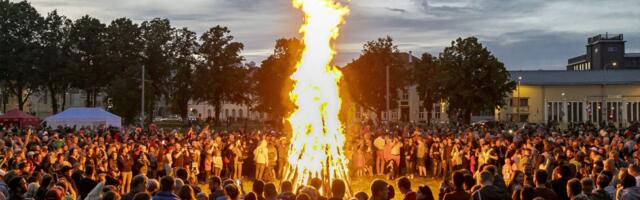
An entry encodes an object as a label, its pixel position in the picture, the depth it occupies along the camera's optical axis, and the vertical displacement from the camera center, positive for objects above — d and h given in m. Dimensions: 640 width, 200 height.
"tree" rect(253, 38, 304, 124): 66.00 +3.54
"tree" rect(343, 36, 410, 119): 69.38 +4.03
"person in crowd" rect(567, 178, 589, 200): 8.62 -0.89
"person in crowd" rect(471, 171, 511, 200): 8.61 -0.93
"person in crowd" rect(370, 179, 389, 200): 8.11 -0.87
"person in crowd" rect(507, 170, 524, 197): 11.16 -1.05
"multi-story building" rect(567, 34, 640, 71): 106.94 +9.65
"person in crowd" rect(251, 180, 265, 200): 9.18 -0.97
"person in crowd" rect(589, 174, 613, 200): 8.43 -0.96
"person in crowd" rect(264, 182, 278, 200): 8.54 -0.94
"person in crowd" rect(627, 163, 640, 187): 10.40 -0.85
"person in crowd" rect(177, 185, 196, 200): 8.55 -0.96
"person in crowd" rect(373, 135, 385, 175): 22.87 -1.27
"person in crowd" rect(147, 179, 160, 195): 9.43 -0.98
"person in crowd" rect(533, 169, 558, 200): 8.78 -0.92
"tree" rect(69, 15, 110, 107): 63.53 +5.85
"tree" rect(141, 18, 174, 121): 64.94 +5.92
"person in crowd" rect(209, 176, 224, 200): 9.48 -1.01
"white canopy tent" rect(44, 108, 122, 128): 40.66 -0.21
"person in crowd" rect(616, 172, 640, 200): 8.83 -0.94
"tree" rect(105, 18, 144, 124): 58.97 +4.36
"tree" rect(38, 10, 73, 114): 61.06 +5.35
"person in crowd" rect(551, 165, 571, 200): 10.16 -0.97
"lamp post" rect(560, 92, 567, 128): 78.24 +1.12
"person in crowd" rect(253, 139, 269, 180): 21.42 -1.32
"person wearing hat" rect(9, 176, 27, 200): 9.51 -1.01
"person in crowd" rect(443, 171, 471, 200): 8.59 -0.94
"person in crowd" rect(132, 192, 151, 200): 7.33 -0.86
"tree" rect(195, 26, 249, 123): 67.06 +4.93
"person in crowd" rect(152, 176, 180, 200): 8.37 -0.91
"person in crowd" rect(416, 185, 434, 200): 8.51 -0.96
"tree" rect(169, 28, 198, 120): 67.25 +4.67
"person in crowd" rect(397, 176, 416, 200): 8.55 -0.90
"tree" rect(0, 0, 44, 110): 59.59 +6.20
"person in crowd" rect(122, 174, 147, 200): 8.84 -0.89
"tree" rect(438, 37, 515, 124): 58.31 +3.03
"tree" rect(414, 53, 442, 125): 62.08 +3.51
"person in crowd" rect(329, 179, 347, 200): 8.29 -0.89
